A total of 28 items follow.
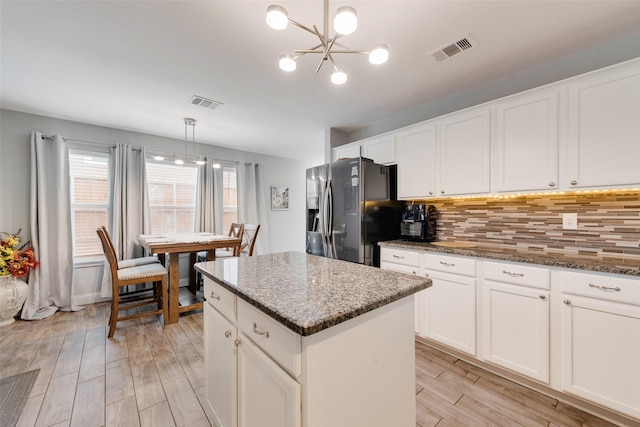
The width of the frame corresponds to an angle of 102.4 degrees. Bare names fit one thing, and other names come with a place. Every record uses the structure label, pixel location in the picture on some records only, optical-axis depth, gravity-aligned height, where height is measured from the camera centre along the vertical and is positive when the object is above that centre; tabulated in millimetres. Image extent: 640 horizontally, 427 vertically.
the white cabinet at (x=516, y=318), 1707 -750
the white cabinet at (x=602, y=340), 1419 -748
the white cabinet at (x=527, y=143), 1863 +530
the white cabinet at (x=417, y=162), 2543 +521
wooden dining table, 2827 -407
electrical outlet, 1964 -69
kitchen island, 813 -507
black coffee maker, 2684 -120
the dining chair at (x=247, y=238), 4211 -459
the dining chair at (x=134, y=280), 2555 -733
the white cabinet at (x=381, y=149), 2869 +733
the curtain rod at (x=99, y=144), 3202 +938
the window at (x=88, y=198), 3479 +195
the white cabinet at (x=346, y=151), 3270 +803
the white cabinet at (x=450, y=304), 2031 -769
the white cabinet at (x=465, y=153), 2189 +532
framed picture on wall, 5543 +307
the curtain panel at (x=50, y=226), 3078 -180
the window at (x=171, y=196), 4062 +255
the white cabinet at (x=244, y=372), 850 -648
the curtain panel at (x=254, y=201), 4902 +210
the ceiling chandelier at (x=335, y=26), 1057 +804
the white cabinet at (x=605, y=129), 1577 +534
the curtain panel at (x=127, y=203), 3559 +127
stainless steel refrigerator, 2646 +23
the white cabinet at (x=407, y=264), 2332 -499
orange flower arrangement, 2734 -505
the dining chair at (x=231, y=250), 3628 -565
